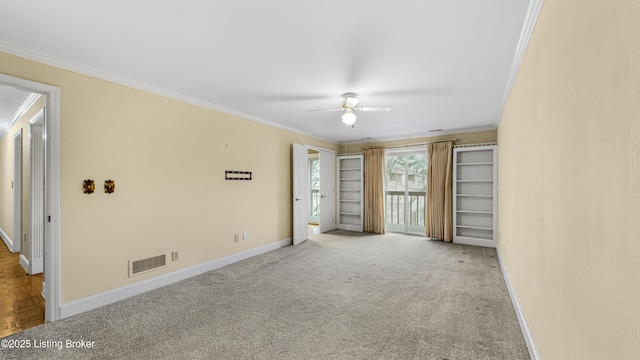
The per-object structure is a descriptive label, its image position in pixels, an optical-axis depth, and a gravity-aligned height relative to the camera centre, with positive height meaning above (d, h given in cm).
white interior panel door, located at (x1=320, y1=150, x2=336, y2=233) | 680 -31
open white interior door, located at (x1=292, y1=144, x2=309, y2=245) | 546 -31
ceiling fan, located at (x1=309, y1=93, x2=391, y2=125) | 347 +98
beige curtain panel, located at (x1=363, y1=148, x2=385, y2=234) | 661 -28
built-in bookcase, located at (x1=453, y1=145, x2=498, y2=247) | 531 -31
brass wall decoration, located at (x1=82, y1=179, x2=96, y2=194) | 269 -6
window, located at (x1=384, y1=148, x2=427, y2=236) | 638 -27
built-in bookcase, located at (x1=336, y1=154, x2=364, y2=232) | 711 -33
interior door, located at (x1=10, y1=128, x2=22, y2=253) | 436 -10
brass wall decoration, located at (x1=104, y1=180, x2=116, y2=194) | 285 -7
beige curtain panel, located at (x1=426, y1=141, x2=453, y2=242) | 565 -28
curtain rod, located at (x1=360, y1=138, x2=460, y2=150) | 599 +83
